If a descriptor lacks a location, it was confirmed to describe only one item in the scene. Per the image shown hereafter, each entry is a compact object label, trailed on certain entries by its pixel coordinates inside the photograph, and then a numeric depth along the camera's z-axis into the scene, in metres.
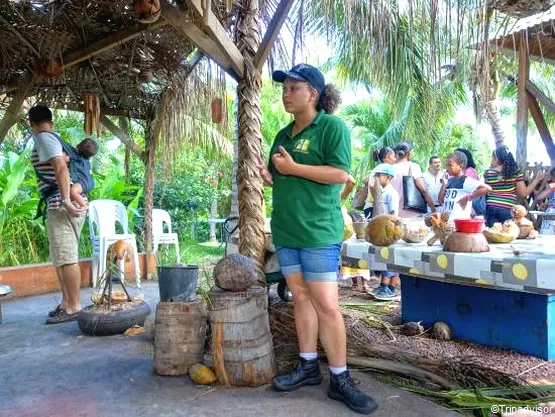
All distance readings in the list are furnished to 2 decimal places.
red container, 2.81
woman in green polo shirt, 2.47
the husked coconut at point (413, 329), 3.67
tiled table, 2.48
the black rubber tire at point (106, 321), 3.71
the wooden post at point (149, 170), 6.59
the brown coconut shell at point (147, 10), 3.51
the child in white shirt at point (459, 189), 4.38
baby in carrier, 4.33
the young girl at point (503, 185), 4.94
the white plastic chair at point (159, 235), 7.03
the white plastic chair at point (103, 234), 5.75
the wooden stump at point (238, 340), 2.72
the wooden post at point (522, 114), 5.89
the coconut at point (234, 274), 2.80
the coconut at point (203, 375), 2.76
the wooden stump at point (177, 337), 2.93
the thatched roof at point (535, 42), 4.32
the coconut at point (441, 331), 3.58
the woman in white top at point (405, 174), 5.75
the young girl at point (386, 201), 5.26
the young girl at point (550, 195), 6.25
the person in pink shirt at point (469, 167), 5.15
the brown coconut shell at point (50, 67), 4.91
